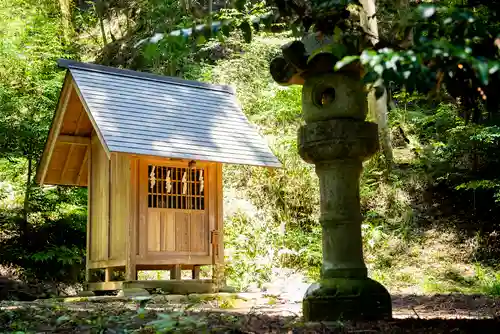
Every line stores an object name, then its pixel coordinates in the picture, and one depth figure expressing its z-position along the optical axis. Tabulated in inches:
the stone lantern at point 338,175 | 171.6
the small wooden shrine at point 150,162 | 348.8
